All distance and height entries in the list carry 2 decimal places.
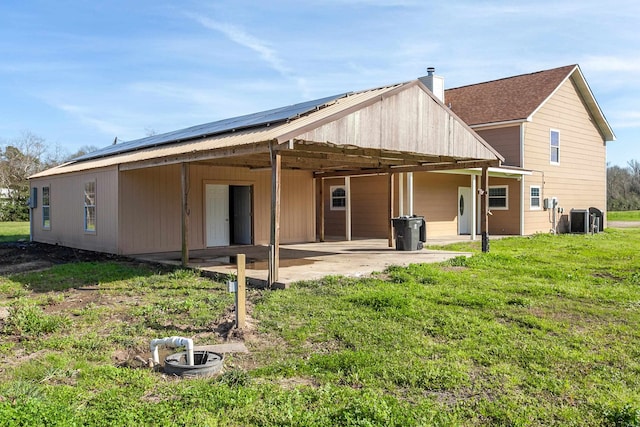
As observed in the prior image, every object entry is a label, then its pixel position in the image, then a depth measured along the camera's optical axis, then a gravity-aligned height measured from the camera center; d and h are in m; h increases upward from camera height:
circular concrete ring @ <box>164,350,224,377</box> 4.43 -1.38
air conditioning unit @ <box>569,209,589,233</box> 20.97 -0.58
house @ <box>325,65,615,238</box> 18.27 +1.39
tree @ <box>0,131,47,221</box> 32.84 +3.19
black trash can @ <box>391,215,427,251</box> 13.41 -0.65
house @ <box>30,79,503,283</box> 9.52 +1.02
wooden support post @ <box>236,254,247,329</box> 5.80 -0.99
